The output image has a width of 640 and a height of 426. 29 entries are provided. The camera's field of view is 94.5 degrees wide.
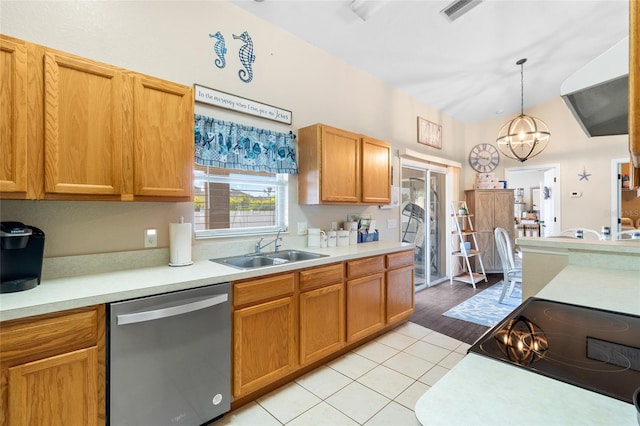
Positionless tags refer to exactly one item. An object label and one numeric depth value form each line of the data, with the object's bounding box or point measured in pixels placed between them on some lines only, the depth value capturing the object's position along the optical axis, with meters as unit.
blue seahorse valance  2.38
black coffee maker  1.44
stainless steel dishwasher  1.51
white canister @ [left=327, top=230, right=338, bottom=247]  3.23
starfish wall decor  5.20
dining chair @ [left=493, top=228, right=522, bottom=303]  4.12
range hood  1.02
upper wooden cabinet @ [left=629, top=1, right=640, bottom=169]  0.66
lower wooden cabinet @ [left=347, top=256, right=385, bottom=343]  2.75
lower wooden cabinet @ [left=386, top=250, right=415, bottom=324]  3.18
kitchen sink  2.48
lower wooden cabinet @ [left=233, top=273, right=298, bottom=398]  1.97
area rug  3.65
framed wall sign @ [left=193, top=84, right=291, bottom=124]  2.41
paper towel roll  2.12
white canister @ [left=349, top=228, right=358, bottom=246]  3.48
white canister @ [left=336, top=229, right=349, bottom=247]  3.32
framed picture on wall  4.85
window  2.51
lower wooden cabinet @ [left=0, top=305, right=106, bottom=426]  1.26
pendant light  4.32
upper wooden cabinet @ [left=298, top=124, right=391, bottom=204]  2.93
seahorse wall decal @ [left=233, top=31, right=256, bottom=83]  2.67
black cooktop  0.73
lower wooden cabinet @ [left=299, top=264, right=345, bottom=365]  2.35
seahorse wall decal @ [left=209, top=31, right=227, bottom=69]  2.51
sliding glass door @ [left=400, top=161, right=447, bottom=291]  4.79
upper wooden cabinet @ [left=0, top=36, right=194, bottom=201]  1.48
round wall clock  6.11
